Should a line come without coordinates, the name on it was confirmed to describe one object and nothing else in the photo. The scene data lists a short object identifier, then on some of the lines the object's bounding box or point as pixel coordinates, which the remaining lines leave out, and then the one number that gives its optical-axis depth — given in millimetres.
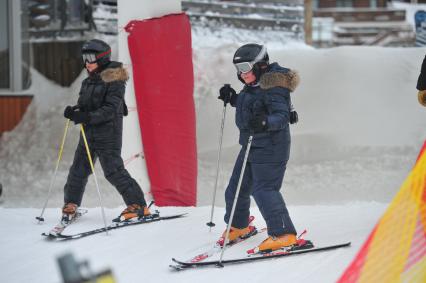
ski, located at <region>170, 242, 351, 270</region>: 8961
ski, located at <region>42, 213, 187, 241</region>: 10570
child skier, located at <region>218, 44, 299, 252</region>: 9367
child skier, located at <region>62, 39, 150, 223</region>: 11305
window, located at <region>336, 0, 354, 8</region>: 49000
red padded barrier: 13234
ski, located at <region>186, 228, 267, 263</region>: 9211
